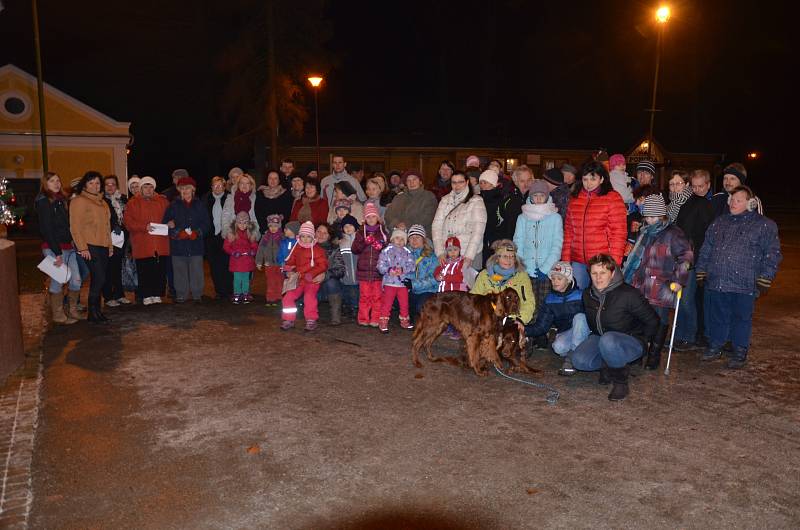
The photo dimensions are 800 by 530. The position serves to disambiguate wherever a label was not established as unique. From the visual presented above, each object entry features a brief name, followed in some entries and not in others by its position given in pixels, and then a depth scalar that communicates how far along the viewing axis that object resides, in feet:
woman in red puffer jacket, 22.54
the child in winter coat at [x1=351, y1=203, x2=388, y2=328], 27.32
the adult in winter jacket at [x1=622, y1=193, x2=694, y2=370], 21.84
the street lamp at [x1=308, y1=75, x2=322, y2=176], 82.26
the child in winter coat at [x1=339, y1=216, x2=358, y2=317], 28.43
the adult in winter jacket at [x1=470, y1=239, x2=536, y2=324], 22.53
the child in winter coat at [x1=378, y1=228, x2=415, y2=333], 26.43
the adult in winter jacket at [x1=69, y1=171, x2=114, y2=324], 27.12
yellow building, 90.79
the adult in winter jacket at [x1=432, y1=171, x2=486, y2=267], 25.64
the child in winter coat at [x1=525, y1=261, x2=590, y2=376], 21.58
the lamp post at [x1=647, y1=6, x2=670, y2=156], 62.35
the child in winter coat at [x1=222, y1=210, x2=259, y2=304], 31.99
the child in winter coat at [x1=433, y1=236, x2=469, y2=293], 25.31
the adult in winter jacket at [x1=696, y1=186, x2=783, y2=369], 21.20
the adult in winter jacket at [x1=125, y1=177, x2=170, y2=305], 31.12
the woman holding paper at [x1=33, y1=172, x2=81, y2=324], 26.32
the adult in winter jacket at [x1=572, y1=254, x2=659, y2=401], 19.13
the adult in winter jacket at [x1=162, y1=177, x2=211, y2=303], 31.68
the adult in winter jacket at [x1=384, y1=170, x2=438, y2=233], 28.60
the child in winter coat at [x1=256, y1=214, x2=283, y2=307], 31.68
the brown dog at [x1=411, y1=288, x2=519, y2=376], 20.75
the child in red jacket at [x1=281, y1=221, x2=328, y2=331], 26.96
